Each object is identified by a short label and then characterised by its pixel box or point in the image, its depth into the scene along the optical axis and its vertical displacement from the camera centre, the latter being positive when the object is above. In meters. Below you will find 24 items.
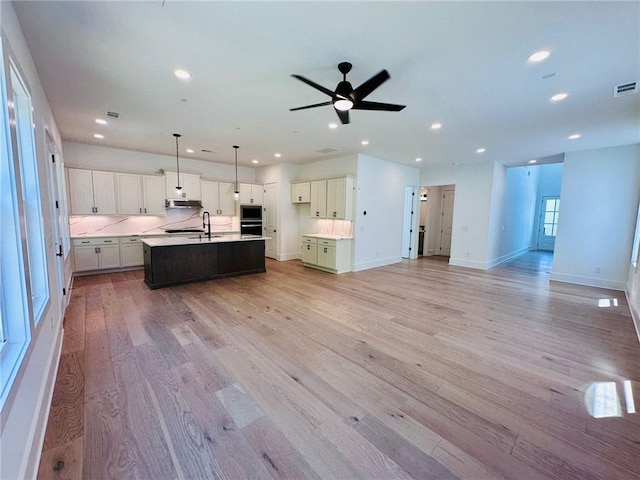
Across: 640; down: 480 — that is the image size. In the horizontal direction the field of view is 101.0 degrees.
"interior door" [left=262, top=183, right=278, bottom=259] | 7.91 -0.16
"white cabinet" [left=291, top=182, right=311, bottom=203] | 7.33 +0.59
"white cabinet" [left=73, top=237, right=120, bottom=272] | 5.51 -0.94
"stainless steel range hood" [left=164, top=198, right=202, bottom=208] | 6.57 +0.20
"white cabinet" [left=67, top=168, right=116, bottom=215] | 5.52 +0.38
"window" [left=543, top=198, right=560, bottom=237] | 10.24 +0.04
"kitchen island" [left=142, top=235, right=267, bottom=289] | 4.87 -0.96
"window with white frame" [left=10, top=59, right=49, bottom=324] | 2.24 +0.07
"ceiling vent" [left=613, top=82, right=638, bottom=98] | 2.74 +1.37
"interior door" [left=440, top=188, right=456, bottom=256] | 9.48 -0.17
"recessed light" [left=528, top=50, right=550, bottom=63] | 2.27 +1.41
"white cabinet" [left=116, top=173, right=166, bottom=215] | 6.05 +0.39
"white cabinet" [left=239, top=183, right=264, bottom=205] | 7.88 +0.56
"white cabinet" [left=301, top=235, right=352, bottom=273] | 6.34 -0.99
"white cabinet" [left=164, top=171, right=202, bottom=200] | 6.64 +0.68
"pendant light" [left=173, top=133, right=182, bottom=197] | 6.69 +1.10
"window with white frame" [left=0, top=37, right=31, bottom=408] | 1.57 -0.35
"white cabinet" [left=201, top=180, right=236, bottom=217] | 7.29 +0.38
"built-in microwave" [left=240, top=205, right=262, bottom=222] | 7.73 -0.02
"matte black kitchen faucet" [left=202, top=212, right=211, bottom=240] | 7.10 -0.24
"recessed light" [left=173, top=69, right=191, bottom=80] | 2.71 +1.43
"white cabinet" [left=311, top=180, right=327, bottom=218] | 6.86 +0.38
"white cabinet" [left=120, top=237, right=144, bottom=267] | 6.02 -0.96
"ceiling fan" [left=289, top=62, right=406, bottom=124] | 2.42 +1.14
